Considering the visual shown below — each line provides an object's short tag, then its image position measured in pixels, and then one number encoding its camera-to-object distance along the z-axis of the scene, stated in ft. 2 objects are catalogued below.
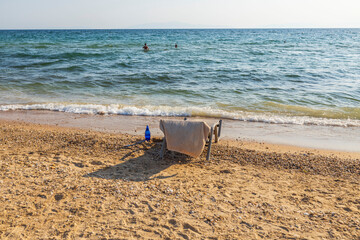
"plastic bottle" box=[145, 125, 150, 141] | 20.66
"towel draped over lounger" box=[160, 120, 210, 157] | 17.71
